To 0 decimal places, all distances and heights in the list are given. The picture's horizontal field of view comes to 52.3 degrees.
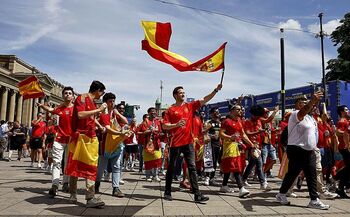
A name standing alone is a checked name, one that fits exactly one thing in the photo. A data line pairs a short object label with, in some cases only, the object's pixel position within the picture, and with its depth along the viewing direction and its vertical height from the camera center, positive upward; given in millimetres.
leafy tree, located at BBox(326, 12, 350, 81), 43012 +11843
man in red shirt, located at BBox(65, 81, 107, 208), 5844 -61
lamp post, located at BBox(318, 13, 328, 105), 28292 +9013
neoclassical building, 64250 +9167
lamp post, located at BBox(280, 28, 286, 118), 16156 +3187
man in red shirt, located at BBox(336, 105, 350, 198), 7707 +67
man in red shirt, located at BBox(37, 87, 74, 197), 7129 +305
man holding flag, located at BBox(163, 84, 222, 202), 6684 +281
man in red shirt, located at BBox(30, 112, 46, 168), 13992 +143
